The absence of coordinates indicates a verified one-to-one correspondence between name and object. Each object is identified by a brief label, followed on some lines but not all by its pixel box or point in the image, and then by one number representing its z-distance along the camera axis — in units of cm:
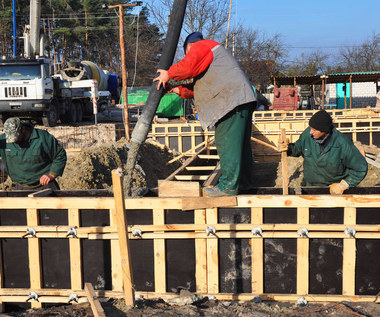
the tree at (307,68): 5249
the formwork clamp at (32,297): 369
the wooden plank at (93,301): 302
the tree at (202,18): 3915
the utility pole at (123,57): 1805
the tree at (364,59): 5594
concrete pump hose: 395
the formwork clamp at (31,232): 366
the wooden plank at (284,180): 386
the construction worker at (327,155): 437
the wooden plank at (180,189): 368
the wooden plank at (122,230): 295
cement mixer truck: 1822
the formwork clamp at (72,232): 362
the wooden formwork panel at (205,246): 348
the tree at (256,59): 4716
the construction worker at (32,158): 533
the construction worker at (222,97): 376
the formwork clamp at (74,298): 364
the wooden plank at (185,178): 590
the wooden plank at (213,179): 498
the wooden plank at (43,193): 393
